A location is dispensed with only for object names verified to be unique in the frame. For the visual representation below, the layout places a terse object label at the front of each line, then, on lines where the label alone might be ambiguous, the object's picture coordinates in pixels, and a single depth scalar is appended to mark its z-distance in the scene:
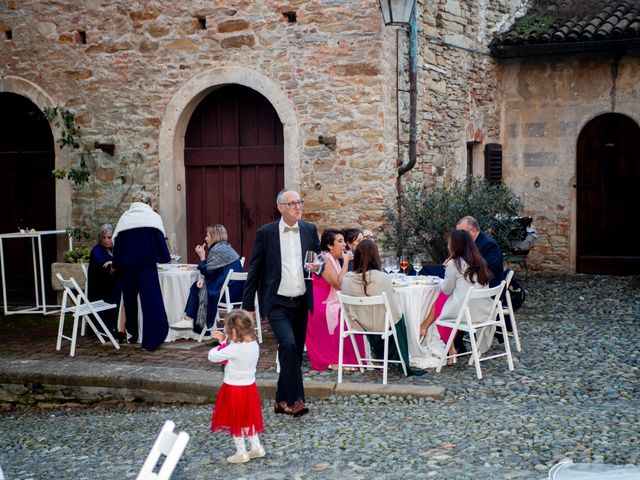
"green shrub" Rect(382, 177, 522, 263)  9.69
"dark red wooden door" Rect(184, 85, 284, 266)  10.48
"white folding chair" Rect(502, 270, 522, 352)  7.49
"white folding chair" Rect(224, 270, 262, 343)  8.31
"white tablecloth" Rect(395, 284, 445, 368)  7.17
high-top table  10.15
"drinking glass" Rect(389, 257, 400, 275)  7.55
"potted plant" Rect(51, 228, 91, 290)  9.57
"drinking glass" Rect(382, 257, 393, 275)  7.54
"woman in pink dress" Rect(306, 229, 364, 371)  7.16
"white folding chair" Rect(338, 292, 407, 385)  6.55
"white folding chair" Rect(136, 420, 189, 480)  3.61
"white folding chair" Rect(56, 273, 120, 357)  8.01
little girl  5.01
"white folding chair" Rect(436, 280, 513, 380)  6.77
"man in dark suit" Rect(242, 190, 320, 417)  5.90
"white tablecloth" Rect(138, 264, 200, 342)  8.69
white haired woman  8.70
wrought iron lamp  9.00
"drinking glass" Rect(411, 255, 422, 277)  7.64
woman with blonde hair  8.38
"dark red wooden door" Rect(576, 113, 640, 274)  12.81
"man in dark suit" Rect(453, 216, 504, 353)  7.40
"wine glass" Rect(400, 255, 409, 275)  7.63
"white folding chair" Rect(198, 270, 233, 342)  8.33
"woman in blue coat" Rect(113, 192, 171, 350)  8.19
